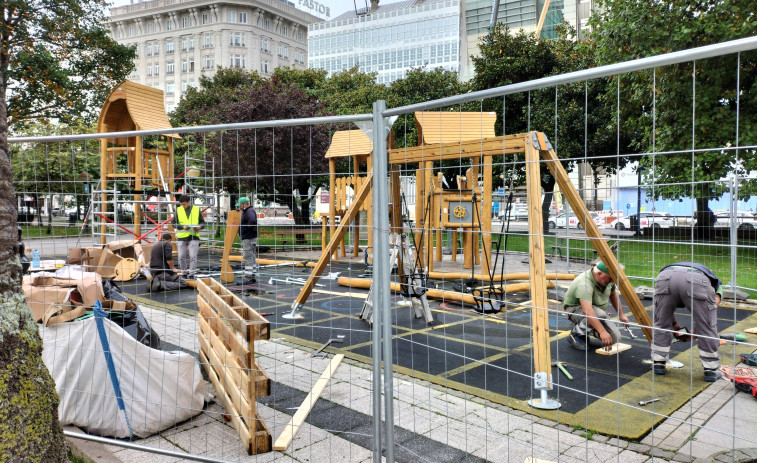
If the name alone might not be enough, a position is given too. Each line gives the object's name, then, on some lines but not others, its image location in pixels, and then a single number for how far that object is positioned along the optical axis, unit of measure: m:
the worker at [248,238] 8.93
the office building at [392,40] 71.12
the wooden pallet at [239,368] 3.51
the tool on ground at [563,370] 5.13
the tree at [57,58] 15.73
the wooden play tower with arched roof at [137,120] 13.92
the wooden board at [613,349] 6.10
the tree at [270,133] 13.77
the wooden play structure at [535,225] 4.44
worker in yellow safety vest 10.65
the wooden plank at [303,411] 3.73
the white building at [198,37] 76.94
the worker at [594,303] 5.85
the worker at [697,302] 4.96
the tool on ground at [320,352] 6.02
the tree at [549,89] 18.69
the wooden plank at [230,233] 7.90
